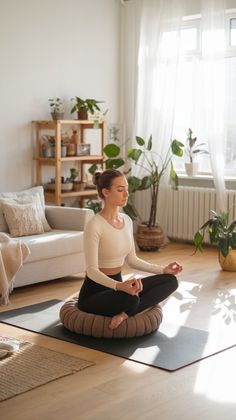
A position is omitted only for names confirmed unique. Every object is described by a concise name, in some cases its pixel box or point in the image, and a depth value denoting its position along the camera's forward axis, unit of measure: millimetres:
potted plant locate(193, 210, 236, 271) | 6242
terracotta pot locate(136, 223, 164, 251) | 7348
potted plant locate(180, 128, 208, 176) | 7461
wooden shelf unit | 6797
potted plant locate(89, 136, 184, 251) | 7195
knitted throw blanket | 5074
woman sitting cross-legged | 4098
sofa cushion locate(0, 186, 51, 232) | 5906
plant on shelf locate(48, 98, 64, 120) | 6906
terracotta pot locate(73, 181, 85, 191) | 7168
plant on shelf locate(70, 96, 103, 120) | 7156
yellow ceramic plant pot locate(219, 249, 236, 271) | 6297
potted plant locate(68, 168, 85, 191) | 7172
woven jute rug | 3389
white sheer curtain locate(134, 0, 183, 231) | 7543
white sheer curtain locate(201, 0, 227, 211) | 7172
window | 7254
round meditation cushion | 4129
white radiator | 7399
